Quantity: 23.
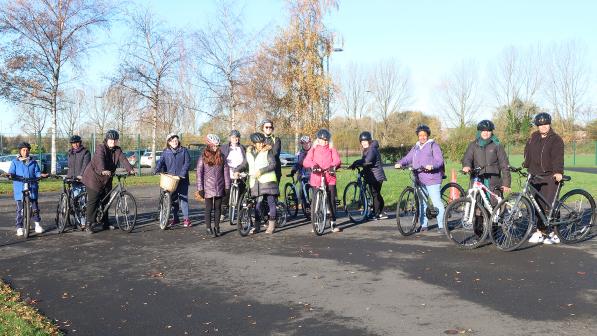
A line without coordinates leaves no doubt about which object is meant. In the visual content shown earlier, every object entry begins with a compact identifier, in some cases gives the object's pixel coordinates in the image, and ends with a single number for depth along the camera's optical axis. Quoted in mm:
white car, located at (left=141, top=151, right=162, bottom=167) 40875
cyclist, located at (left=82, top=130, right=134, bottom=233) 10734
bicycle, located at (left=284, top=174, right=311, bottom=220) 12516
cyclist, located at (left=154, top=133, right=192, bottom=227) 11516
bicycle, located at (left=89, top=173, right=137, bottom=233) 10852
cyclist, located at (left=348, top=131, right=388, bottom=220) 11844
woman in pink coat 10664
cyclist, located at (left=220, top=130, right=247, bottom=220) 11157
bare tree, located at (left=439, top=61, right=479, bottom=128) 70188
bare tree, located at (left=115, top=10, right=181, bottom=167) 31891
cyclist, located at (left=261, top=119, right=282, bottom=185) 11234
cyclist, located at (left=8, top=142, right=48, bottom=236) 10422
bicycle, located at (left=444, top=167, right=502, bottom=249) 8742
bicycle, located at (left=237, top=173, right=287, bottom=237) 10211
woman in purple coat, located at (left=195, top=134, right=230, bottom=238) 10297
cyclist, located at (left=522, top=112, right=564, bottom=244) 8820
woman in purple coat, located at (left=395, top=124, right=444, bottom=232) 10109
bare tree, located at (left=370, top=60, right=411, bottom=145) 78481
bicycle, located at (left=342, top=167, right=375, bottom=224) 12000
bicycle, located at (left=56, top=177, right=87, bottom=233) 10961
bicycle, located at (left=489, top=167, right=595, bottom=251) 8359
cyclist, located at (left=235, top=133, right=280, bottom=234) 10359
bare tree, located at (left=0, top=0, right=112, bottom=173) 27047
